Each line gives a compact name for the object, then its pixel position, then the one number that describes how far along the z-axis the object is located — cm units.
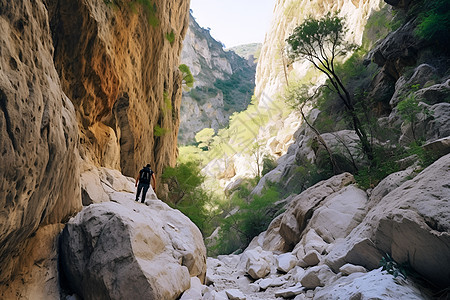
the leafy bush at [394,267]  365
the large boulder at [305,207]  1173
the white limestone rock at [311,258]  726
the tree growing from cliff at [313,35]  1347
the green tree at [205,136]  4311
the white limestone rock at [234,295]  550
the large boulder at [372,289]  328
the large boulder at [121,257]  422
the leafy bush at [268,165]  3175
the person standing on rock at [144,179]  773
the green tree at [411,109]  940
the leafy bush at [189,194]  1809
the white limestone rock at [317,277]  536
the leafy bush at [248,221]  1883
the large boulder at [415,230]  342
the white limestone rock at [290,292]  561
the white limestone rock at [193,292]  482
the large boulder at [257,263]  841
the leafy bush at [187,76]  1967
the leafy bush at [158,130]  1523
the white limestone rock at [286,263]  814
